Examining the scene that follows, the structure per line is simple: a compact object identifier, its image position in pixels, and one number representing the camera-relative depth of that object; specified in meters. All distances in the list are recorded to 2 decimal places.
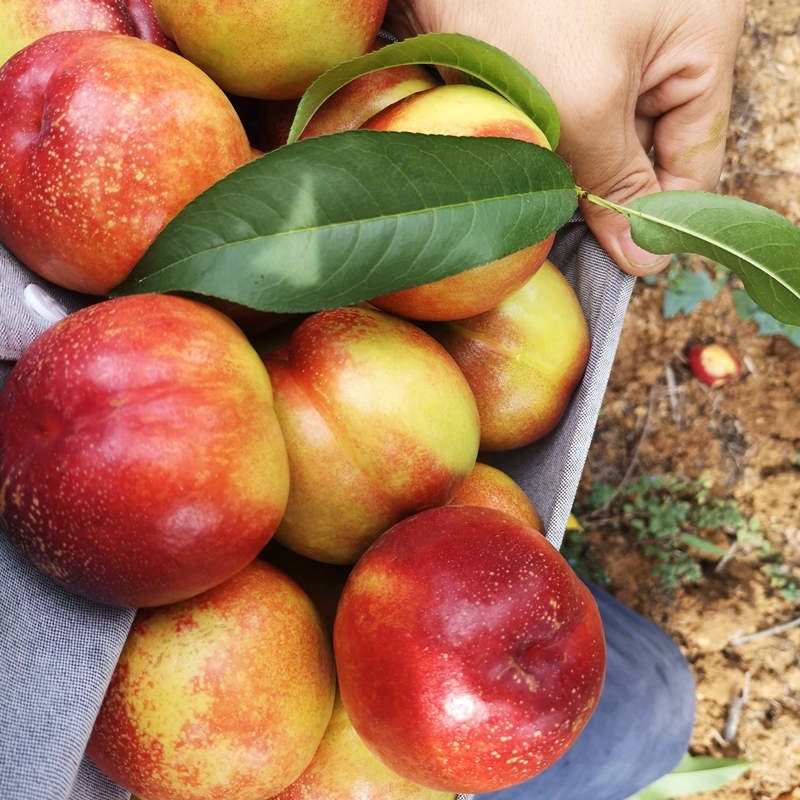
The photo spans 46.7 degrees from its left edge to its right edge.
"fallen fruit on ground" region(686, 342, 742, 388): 0.61
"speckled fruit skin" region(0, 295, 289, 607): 0.21
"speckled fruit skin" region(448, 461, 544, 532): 0.29
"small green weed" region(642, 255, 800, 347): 0.62
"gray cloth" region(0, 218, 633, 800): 0.21
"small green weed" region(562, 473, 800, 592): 0.59
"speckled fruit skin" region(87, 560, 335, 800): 0.24
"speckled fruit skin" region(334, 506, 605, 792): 0.23
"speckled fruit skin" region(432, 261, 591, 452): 0.30
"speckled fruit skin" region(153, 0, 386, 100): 0.26
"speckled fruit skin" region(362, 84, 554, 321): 0.25
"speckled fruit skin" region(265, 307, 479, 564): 0.25
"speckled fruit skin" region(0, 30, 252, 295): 0.23
